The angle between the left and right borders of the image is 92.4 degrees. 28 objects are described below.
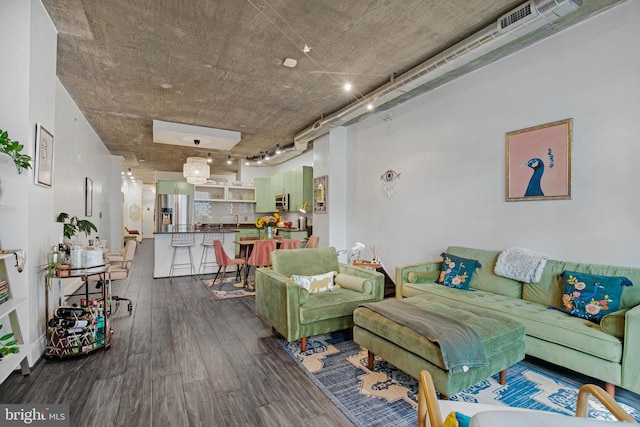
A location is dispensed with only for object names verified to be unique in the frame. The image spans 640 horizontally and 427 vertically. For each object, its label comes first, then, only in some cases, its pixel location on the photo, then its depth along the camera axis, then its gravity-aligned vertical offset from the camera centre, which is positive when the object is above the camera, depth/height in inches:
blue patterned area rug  83.5 -53.2
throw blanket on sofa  123.6 -20.1
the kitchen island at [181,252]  251.0 -32.0
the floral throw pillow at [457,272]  144.1 -26.8
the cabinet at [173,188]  376.4 +33.4
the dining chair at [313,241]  257.3 -22.4
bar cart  109.7 -42.1
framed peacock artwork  123.8 +23.4
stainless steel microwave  336.5 +14.5
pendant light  265.1 +38.5
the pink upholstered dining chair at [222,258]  211.9 -30.2
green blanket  78.3 -32.3
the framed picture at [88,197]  232.1 +13.3
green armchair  117.3 -34.0
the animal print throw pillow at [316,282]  135.5 -30.1
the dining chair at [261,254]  209.8 -26.9
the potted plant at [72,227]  147.0 -6.6
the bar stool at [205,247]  265.9 -28.3
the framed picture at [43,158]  110.0 +21.1
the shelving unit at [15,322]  87.4 -34.4
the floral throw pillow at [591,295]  99.3 -26.2
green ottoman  80.7 -38.0
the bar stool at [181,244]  250.6 -24.2
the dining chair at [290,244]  229.9 -22.1
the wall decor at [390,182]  207.2 +23.1
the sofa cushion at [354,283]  134.6 -30.5
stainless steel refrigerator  361.1 +2.6
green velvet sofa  86.0 -34.0
